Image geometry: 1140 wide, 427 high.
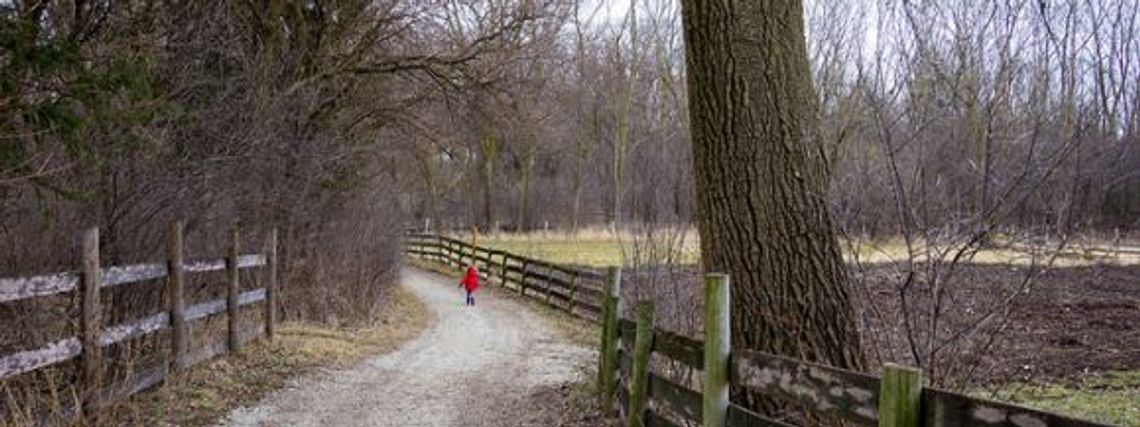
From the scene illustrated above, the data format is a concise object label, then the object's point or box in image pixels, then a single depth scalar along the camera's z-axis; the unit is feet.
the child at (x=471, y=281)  65.87
